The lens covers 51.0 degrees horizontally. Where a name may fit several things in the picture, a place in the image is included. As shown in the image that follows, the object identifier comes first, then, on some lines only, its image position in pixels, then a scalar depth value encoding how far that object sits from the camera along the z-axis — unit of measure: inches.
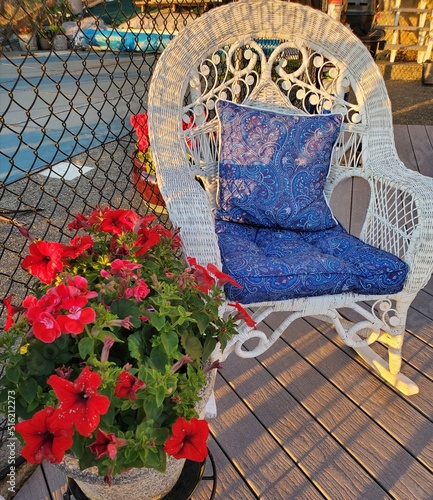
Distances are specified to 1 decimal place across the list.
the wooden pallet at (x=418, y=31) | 231.1
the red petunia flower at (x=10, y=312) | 34.7
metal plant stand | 40.9
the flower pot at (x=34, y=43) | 341.8
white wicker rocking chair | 55.0
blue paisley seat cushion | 51.9
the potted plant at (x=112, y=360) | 28.0
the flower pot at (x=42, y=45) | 349.8
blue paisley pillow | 65.7
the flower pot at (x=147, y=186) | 101.8
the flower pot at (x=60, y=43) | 345.1
